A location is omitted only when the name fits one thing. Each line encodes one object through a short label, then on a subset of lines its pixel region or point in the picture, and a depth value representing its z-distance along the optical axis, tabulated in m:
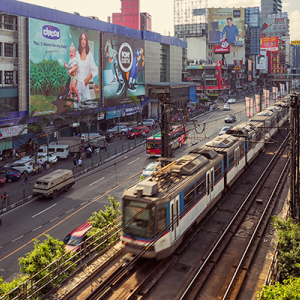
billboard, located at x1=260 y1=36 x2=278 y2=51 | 183.25
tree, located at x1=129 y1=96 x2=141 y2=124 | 69.19
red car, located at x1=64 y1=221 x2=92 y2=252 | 21.31
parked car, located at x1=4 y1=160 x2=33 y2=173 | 39.53
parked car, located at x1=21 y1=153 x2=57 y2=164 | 42.54
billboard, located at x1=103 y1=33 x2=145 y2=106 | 64.25
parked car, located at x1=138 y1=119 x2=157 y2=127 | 66.74
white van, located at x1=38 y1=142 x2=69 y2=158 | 46.06
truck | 32.19
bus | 43.89
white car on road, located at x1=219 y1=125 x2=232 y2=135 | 53.74
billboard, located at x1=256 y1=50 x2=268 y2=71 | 176.38
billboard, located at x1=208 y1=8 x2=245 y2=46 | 148.00
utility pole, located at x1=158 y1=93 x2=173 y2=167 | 24.16
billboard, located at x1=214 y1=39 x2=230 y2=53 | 142.50
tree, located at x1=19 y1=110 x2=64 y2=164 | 42.92
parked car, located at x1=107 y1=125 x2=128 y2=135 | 60.88
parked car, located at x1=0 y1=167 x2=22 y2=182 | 37.84
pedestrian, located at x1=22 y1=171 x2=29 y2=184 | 36.59
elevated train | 16.05
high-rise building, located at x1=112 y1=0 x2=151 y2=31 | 170.50
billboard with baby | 48.22
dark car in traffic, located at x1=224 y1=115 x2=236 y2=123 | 67.06
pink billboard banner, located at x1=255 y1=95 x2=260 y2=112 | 50.89
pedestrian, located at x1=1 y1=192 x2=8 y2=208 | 30.81
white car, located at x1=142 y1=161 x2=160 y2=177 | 34.09
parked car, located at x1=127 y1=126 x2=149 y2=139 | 57.47
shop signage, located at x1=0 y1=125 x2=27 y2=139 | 43.31
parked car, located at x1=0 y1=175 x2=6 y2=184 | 36.26
